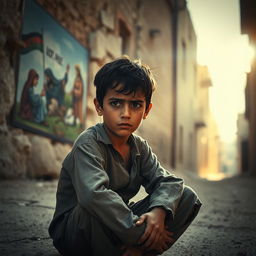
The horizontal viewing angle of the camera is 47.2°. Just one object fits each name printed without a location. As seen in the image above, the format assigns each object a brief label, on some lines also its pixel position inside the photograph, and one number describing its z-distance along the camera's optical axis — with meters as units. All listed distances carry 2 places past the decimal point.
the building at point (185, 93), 12.94
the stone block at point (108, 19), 5.92
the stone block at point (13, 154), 3.39
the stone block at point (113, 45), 6.20
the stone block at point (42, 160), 3.91
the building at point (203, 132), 19.12
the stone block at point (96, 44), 5.57
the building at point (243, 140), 19.79
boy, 1.23
